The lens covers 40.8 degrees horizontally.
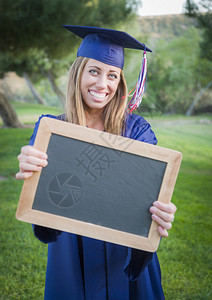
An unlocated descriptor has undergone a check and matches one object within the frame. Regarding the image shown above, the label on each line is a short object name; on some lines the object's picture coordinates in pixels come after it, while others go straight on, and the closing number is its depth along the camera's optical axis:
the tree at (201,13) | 5.88
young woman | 1.48
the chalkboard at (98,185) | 1.12
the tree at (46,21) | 6.53
